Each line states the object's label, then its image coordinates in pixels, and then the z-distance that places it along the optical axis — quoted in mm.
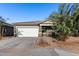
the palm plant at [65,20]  6157
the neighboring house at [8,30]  10723
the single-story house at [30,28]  9937
